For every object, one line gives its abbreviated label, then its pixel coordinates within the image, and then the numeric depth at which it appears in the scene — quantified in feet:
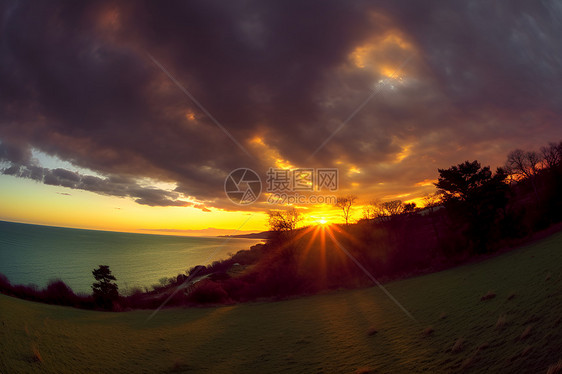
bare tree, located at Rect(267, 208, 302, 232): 152.46
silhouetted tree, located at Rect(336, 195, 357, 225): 213.42
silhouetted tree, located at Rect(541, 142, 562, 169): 183.79
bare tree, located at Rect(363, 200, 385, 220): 188.83
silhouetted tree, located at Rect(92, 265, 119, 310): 71.82
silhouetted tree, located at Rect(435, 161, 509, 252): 95.30
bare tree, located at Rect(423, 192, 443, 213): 173.25
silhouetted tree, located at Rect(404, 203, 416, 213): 177.06
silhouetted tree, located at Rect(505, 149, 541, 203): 200.85
